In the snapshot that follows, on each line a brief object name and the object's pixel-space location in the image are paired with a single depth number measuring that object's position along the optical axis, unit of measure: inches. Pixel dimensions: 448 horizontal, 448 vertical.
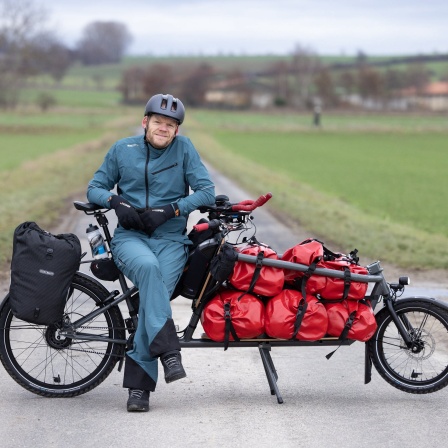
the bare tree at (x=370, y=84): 6491.1
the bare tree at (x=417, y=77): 6953.3
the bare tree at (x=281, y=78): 6619.1
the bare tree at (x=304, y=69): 6496.1
